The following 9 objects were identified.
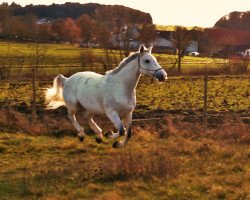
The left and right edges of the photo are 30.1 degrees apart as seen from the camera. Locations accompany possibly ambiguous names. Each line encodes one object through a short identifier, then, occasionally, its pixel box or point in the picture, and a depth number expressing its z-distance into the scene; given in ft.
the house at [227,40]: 188.34
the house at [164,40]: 228.88
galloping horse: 27.45
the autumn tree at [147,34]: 110.01
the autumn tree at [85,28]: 161.42
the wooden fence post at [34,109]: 39.47
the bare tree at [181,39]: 110.32
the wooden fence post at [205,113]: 40.73
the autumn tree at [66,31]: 185.23
